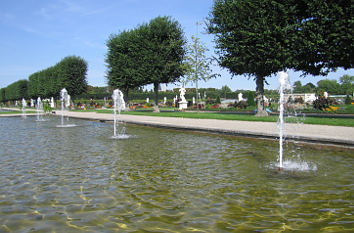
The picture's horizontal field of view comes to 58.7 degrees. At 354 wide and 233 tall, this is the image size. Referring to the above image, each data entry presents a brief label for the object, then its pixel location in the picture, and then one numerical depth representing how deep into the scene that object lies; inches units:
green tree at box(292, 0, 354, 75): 741.3
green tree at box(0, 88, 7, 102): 4933.6
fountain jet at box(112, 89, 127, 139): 608.5
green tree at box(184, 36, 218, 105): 1180.5
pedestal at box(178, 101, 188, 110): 1763.7
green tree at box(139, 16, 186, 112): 1386.6
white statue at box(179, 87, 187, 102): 1747.0
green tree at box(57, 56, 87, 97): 2316.7
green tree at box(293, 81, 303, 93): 5531.5
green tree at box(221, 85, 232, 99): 5247.0
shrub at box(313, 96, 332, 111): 1210.2
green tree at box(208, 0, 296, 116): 821.2
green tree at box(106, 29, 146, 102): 1448.1
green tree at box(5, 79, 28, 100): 3841.0
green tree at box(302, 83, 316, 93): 5561.0
